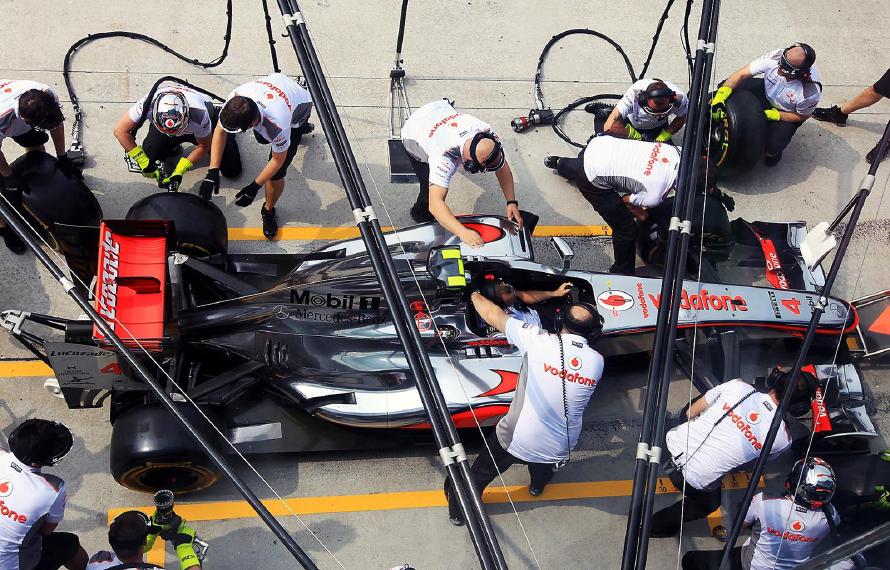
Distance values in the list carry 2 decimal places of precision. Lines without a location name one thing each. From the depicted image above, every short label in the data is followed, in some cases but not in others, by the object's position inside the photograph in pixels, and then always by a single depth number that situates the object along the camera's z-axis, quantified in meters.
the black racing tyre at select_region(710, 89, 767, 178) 6.96
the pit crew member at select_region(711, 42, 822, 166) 6.86
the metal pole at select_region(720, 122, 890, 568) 3.38
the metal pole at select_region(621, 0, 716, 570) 2.71
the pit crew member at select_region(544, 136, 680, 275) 6.03
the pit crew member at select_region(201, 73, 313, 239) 5.68
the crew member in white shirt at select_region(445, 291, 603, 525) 4.57
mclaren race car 4.87
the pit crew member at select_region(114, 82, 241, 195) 5.82
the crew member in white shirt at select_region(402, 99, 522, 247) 5.59
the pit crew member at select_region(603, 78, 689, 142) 6.41
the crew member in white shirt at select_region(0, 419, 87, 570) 4.13
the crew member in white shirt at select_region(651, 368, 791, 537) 4.83
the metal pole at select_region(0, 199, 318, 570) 2.81
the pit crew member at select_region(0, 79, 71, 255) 5.59
